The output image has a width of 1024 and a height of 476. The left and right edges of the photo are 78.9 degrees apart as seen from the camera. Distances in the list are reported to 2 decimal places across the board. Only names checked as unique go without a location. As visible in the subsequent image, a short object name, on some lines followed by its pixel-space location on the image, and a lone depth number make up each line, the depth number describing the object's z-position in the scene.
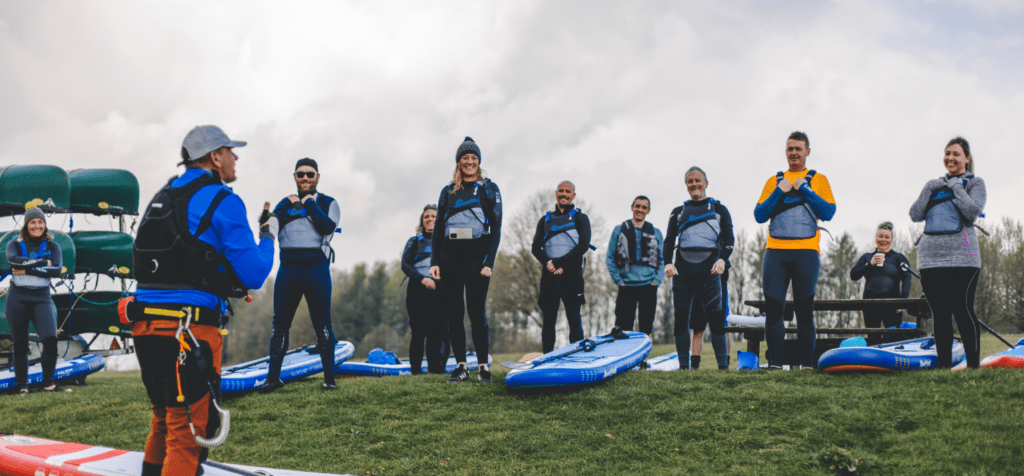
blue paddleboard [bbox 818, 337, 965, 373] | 5.66
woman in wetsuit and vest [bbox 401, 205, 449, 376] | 8.56
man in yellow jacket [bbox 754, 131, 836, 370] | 5.79
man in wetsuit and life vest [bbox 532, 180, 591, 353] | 7.69
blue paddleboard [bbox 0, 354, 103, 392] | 8.92
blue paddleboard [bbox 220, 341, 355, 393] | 7.03
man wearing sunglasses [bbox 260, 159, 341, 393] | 6.37
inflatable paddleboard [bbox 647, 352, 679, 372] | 10.95
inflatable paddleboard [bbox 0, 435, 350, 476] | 4.06
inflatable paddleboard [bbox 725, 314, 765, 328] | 10.29
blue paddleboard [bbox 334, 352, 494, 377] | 10.60
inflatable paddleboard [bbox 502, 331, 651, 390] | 5.80
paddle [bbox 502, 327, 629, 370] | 6.18
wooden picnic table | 7.36
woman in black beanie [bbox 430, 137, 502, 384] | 6.25
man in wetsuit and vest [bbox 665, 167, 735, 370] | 7.05
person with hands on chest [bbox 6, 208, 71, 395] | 8.11
